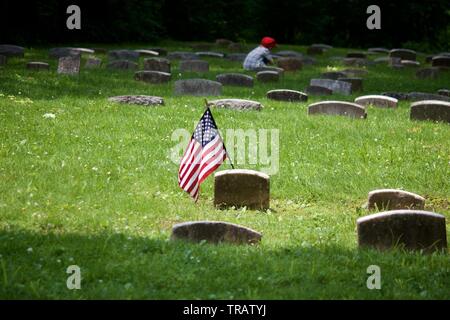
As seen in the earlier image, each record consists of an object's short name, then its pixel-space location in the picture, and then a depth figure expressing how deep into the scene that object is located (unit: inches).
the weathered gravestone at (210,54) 1034.7
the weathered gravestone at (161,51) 1048.8
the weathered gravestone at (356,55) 1123.3
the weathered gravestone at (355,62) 993.5
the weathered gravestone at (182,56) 994.1
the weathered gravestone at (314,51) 1181.5
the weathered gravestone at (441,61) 1000.2
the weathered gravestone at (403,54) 1125.1
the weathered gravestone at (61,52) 922.7
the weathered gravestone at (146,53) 1001.0
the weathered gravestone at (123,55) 953.5
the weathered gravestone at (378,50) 1275.8
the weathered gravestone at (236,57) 1013.8
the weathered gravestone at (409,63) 1019.9
